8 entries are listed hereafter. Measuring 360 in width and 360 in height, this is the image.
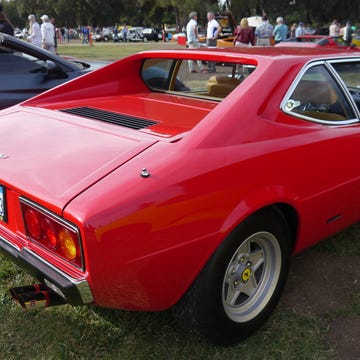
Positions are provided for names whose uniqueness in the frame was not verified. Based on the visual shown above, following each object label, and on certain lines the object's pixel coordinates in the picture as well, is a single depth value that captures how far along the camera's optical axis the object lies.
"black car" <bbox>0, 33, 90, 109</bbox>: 4.64
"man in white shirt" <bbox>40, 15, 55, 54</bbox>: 12.43
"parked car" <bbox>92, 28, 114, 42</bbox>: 54.44
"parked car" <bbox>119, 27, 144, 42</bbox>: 50.55
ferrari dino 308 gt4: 1.82
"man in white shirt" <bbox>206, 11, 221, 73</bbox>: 13.15
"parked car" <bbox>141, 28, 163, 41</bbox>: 50.15
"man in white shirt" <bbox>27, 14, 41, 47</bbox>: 12.64
